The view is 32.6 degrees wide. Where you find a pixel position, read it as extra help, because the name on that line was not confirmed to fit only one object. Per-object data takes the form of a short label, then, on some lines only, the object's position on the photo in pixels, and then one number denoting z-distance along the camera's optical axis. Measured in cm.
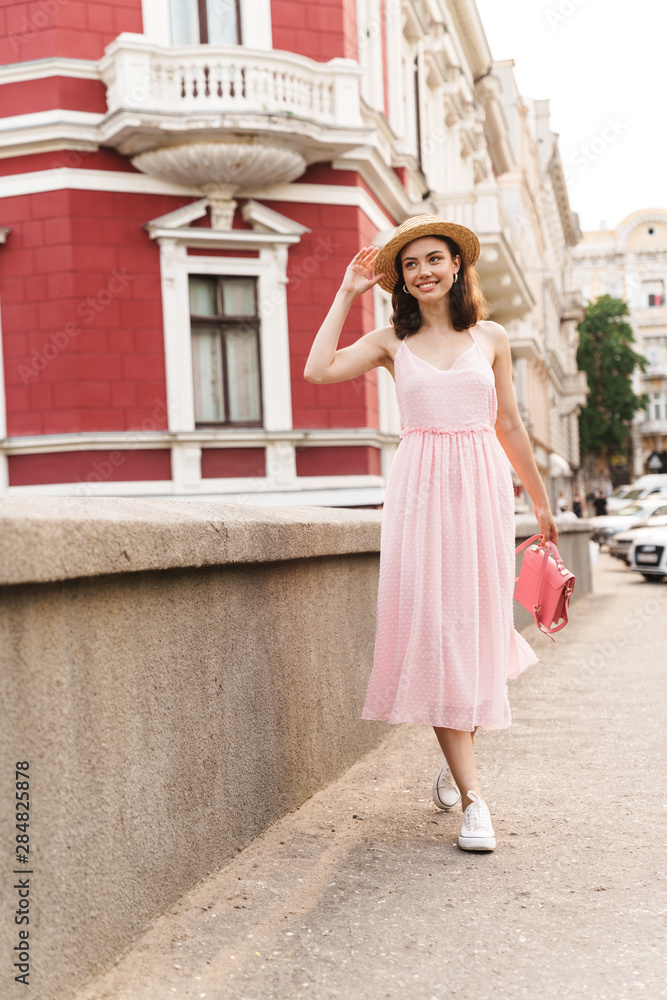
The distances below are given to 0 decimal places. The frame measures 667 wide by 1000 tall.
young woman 359
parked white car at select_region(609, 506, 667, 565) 2178
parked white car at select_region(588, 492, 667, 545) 3023
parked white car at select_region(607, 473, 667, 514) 4427
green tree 6869
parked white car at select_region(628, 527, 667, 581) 1888
